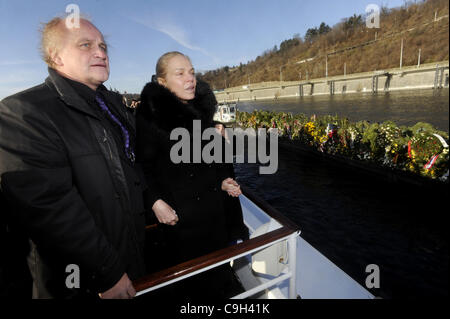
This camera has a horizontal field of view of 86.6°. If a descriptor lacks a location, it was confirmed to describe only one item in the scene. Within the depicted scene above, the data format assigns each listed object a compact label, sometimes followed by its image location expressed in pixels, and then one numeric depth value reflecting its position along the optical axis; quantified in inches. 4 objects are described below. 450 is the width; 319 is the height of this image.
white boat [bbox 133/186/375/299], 62.4
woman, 78.7
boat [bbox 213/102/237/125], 1050.1
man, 45.6
